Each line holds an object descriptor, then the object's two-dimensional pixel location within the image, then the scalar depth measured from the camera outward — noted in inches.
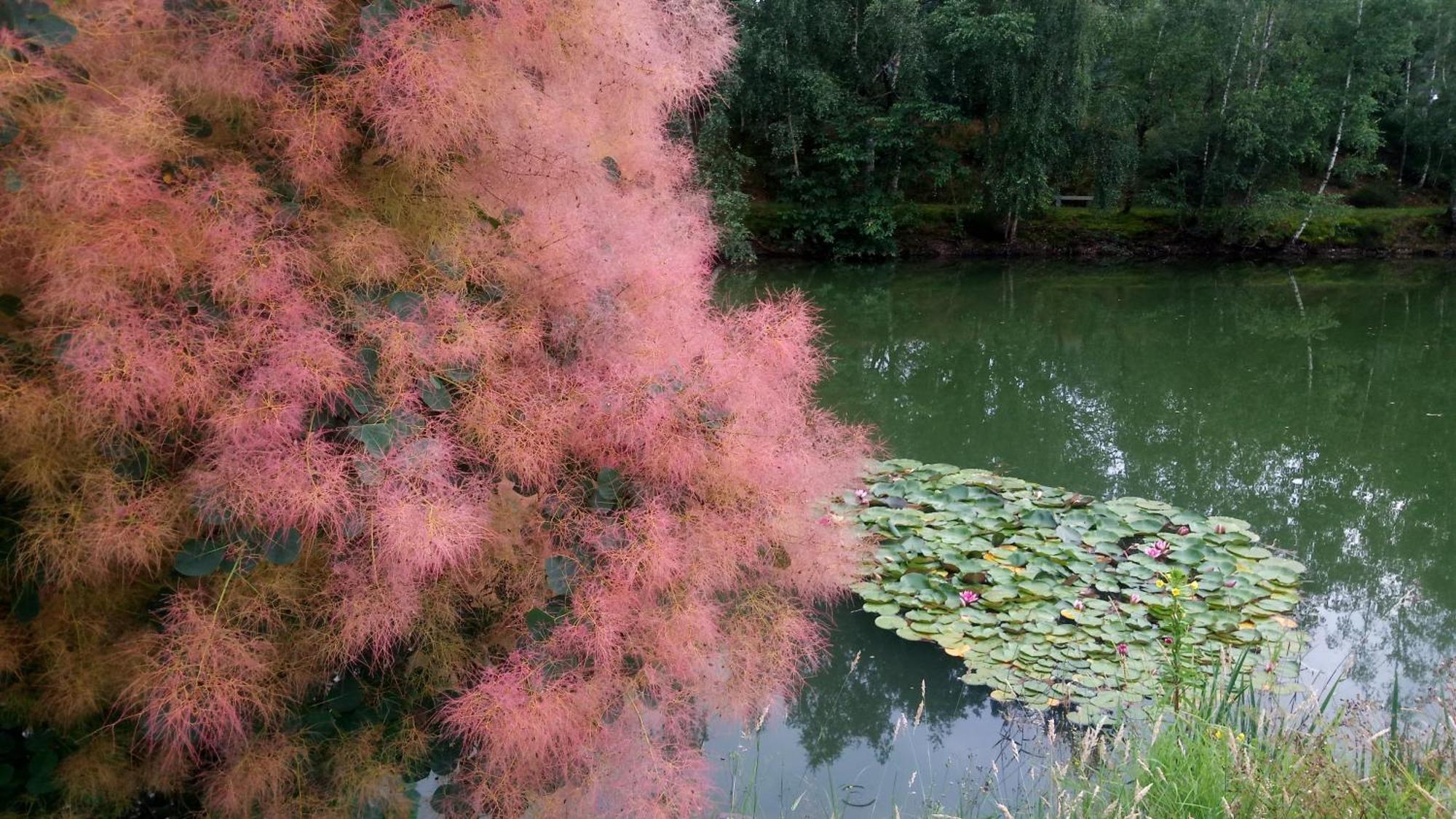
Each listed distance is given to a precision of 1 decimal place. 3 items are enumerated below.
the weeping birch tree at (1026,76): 547.2
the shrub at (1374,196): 676.1
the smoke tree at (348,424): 52.6
